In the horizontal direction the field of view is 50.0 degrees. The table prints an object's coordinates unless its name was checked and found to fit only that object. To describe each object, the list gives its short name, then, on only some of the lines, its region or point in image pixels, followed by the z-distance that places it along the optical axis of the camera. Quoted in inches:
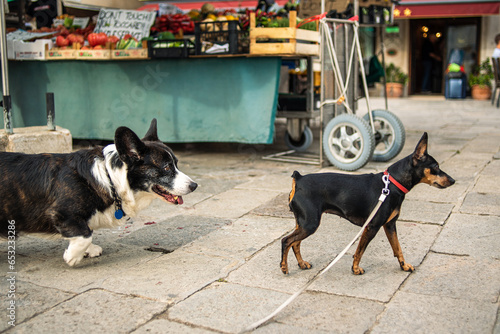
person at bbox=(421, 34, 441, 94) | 746.8
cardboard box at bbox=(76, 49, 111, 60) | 290.8
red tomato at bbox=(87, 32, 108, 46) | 297.9
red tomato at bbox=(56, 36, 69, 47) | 306.8
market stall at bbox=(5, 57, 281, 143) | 279.6
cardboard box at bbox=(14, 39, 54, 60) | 305.0
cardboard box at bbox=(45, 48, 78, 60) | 299.0
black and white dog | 142.0
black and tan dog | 133.8
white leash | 111.5
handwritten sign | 323.0
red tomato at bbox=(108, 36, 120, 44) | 298.5
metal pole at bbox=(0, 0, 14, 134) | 227.5
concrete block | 219.2
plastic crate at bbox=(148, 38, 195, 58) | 278.5
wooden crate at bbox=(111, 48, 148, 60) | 286.1
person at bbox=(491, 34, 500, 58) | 539.2
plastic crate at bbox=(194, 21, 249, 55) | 262.7
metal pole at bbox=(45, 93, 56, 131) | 231.5
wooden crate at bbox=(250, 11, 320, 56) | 255.6
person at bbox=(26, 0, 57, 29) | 384.8
